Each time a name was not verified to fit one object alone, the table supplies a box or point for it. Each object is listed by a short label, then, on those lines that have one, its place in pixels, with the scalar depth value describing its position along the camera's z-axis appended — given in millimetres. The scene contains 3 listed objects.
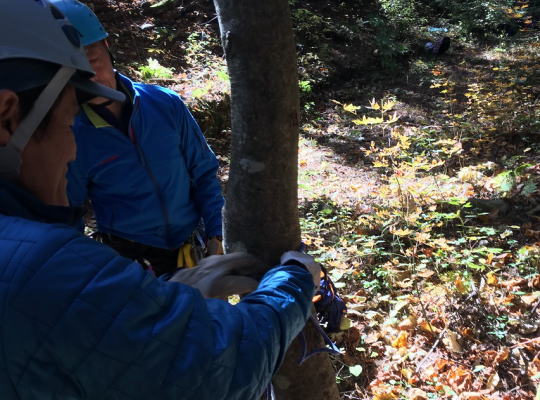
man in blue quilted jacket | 814
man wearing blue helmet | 2125
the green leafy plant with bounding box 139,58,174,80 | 8477
